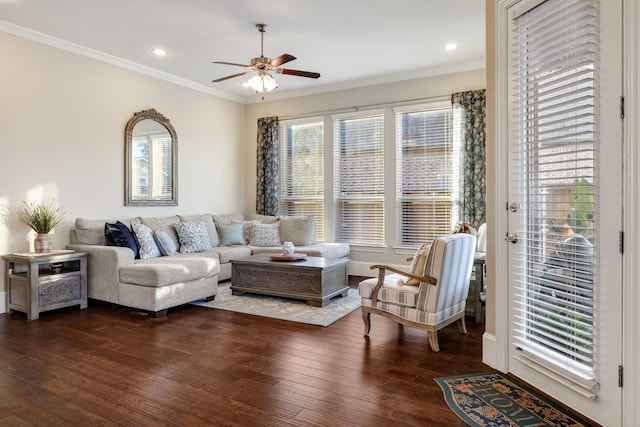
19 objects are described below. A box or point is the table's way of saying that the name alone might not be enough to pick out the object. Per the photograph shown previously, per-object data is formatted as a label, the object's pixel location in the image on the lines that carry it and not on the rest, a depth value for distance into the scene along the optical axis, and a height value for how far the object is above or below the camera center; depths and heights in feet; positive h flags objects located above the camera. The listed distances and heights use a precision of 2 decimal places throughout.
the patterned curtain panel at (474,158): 17.54 +2.39
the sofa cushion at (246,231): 21.54 -1.03
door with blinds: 6.64 +0.18
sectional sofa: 13.76 -1.74
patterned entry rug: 6.99 -3.61
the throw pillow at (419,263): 10.82 -1.38
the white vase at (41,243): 14.16 -1.10
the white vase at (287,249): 16.20 -1.50
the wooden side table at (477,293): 13.03 -2.66
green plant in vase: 14.20 -0.33
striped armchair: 10.31 -2.13
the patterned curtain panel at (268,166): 23.36 +2.66
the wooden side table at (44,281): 13.28 -2.39
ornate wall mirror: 18.15 +2.44
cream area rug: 13.38 -3.45
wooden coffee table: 14.74 -2.53
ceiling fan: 13.82 +4.87
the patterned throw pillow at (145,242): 16.17 -1.21
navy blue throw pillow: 15.46 -0.94
